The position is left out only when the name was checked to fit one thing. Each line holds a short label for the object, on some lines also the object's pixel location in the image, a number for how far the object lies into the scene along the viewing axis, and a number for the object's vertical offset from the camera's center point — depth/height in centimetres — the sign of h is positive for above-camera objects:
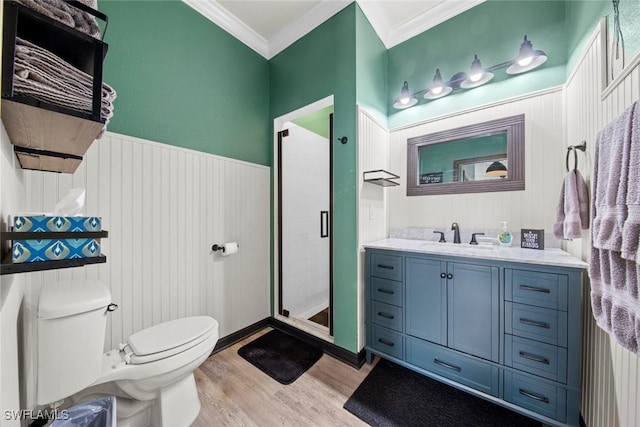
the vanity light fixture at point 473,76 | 159 +109
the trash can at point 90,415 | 89 -82
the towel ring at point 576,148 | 128 +37
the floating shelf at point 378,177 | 181 +29
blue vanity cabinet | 118 -69
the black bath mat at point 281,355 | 173 -120
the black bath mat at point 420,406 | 132 -120
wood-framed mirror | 178 +46
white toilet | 91 -72
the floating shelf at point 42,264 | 59 -15
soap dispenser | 171 -18
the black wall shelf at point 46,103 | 54 +30
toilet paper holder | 195 -30
